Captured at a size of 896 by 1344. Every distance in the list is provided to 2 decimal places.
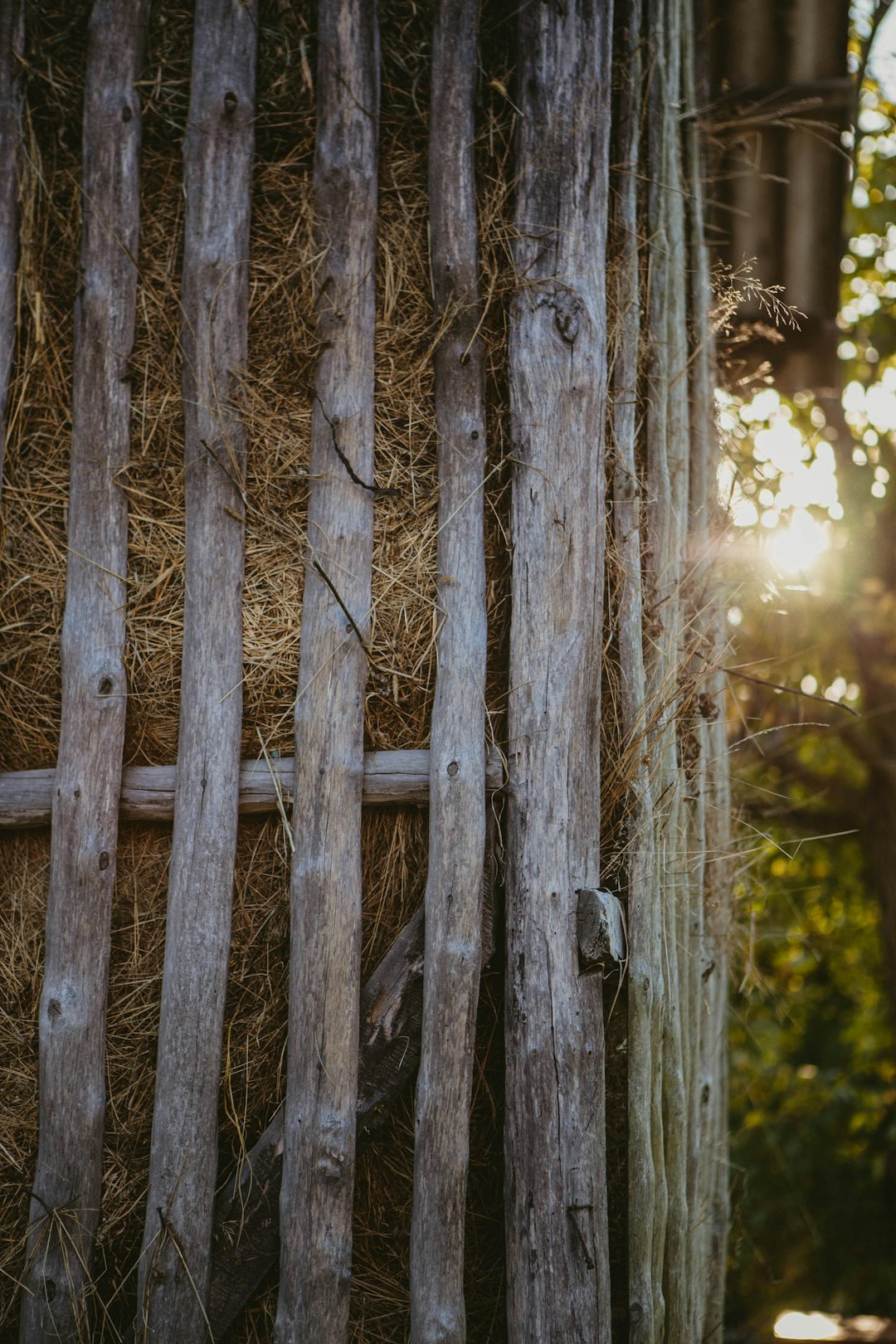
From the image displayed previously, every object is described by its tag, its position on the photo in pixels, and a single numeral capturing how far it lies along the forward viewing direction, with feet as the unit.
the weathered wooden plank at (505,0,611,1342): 7.92
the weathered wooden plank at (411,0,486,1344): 7.96
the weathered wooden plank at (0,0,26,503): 9.39
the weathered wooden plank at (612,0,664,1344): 8.27
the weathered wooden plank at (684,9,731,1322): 10.35
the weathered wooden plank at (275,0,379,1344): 7.95
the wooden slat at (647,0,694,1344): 8.99
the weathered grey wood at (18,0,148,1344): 8.25
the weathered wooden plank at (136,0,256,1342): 8.07
